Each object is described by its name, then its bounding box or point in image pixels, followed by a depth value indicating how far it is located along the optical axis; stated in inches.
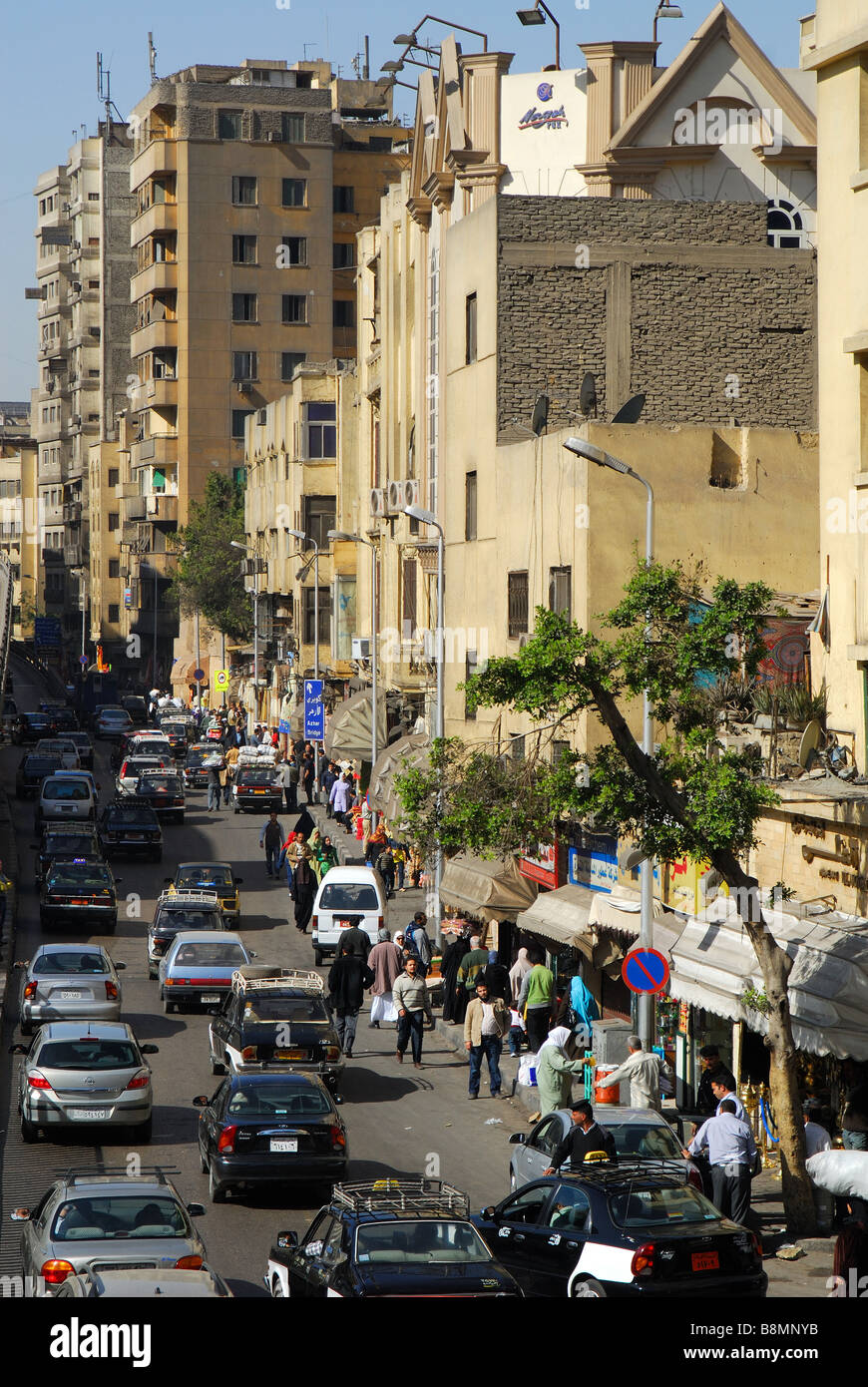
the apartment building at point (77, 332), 5265.8
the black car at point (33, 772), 2397.9
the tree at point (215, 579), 3535.9
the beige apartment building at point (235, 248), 4037.9
